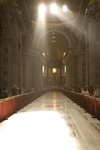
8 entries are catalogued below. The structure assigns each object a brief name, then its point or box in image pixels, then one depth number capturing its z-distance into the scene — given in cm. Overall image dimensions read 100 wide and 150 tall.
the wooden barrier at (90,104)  789
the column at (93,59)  1800
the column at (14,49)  1839
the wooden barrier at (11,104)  756
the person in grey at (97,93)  933
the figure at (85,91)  1177
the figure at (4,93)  892
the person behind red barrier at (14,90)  1334
